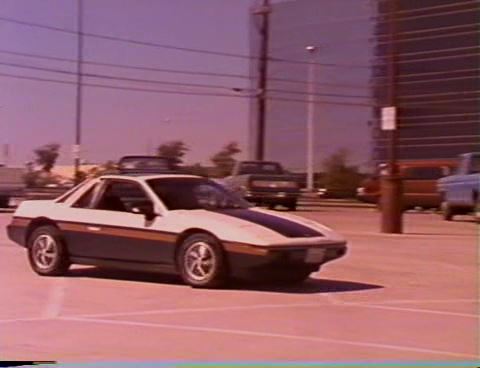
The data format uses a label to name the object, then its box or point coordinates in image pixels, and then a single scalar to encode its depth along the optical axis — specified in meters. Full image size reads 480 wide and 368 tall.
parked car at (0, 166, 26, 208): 32.22
